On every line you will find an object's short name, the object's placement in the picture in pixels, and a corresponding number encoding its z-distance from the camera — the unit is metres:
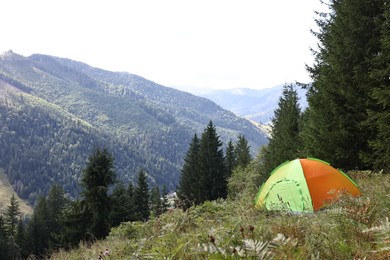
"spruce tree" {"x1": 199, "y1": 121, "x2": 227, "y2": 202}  44.53
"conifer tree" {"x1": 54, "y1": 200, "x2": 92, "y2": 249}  26.80
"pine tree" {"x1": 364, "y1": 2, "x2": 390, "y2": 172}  10.95
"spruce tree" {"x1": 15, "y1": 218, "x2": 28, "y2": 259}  53.63
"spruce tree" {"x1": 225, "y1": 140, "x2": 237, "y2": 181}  57.35
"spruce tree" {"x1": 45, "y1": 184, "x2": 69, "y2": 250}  64.55
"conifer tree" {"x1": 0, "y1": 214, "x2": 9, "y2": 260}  46.03
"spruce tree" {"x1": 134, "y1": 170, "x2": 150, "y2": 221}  51.94
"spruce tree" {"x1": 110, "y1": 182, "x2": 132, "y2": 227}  27.05
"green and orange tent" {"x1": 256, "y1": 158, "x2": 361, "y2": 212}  8.30
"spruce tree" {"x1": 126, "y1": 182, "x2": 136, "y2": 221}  29.63
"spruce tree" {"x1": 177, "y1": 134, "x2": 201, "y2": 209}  45.69
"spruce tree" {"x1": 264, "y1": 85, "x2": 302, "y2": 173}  27.76
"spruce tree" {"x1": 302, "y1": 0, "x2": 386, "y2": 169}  13.30
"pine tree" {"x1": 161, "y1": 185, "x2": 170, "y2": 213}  60.24
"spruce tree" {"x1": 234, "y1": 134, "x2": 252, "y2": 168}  54.91
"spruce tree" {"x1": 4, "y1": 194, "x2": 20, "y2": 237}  64.59
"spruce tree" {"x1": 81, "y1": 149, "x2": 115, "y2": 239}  26.55
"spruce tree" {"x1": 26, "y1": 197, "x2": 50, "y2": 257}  55.28
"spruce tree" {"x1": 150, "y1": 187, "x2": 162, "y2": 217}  61.96
